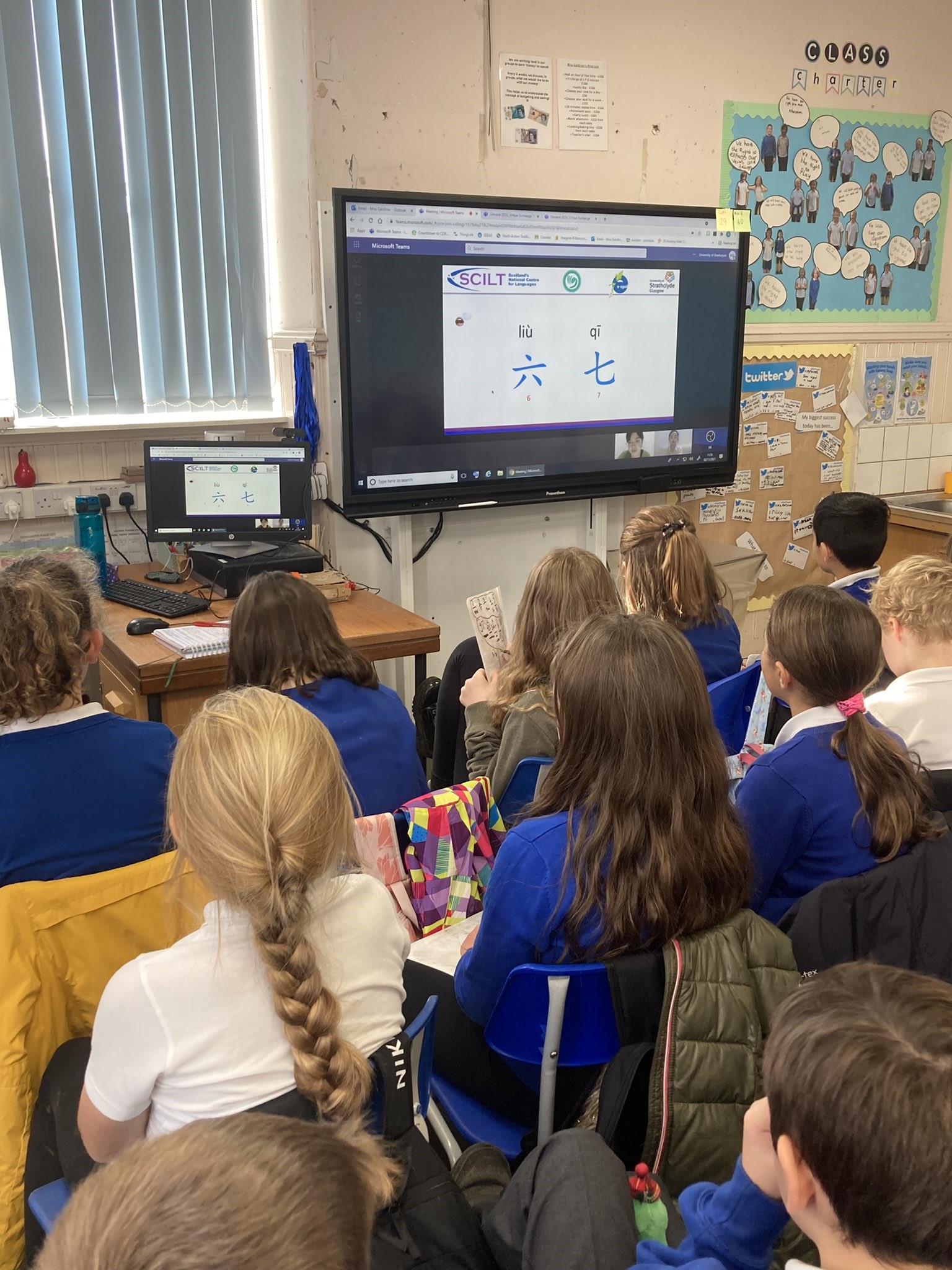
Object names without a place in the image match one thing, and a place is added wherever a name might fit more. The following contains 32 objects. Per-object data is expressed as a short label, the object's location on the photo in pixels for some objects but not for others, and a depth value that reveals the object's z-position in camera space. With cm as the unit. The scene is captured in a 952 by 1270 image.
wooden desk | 244
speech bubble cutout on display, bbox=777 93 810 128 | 388
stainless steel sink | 452
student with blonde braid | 100
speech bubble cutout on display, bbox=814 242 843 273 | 411
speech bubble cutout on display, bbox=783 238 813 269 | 404
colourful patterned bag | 169
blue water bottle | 304
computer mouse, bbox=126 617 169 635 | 262
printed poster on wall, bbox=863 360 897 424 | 436
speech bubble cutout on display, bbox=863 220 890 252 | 419
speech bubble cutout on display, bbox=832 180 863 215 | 409
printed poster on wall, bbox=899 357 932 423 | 445
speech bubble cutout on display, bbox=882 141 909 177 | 414
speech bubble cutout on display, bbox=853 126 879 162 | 407
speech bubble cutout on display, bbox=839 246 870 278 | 418
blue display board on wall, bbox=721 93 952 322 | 390
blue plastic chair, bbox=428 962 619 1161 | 120
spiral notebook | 246
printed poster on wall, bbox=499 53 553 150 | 341
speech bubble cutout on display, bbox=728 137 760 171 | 384
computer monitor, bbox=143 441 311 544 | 299
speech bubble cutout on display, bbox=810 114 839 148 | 397
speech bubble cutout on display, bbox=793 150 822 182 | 397
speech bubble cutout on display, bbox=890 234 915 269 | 426
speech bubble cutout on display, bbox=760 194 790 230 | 396
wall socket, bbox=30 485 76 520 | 302
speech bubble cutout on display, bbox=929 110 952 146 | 421
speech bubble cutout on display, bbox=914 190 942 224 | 427
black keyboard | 278
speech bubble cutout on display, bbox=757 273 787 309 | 403
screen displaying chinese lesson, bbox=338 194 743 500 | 324
